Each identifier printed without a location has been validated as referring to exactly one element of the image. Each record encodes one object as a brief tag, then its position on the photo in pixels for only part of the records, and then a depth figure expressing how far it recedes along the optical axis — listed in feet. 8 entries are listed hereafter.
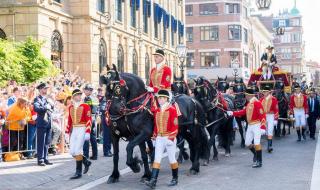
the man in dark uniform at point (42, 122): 42.01
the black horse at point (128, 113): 32.99
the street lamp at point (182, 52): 80.87
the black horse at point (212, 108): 42.91
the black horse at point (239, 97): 54.44
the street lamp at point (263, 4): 69.72
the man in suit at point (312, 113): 64.95
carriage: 69.36
